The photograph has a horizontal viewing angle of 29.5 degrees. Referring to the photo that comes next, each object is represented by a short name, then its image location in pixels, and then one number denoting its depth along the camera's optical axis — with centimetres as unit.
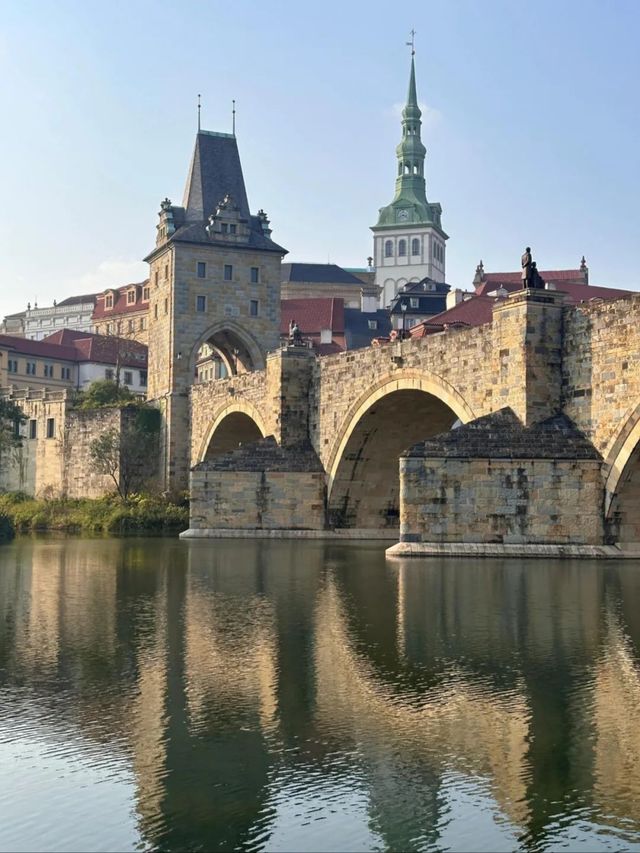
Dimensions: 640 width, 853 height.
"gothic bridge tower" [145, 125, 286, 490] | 5659
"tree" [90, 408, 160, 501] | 5531
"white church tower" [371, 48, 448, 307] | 13375
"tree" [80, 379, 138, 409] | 6272
